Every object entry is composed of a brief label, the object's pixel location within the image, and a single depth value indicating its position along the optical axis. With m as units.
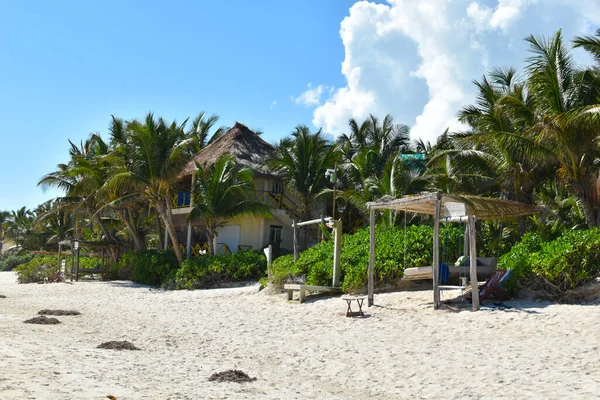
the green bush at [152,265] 23.36
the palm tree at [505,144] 15.24
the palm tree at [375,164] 20.22
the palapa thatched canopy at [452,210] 11.52
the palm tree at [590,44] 13.81
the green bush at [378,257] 14.11
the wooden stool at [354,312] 12.02
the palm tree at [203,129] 35.38
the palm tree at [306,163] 25.02
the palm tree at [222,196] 22.94
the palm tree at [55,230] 43.01
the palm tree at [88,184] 26.52
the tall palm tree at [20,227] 54.74
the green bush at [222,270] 20.31
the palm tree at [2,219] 59.56
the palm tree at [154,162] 23.69
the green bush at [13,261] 45.56
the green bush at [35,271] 27.91
